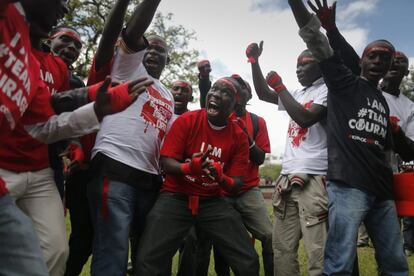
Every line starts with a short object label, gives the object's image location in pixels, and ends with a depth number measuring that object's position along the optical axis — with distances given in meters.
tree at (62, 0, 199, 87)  16.38
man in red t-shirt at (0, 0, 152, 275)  1.92
